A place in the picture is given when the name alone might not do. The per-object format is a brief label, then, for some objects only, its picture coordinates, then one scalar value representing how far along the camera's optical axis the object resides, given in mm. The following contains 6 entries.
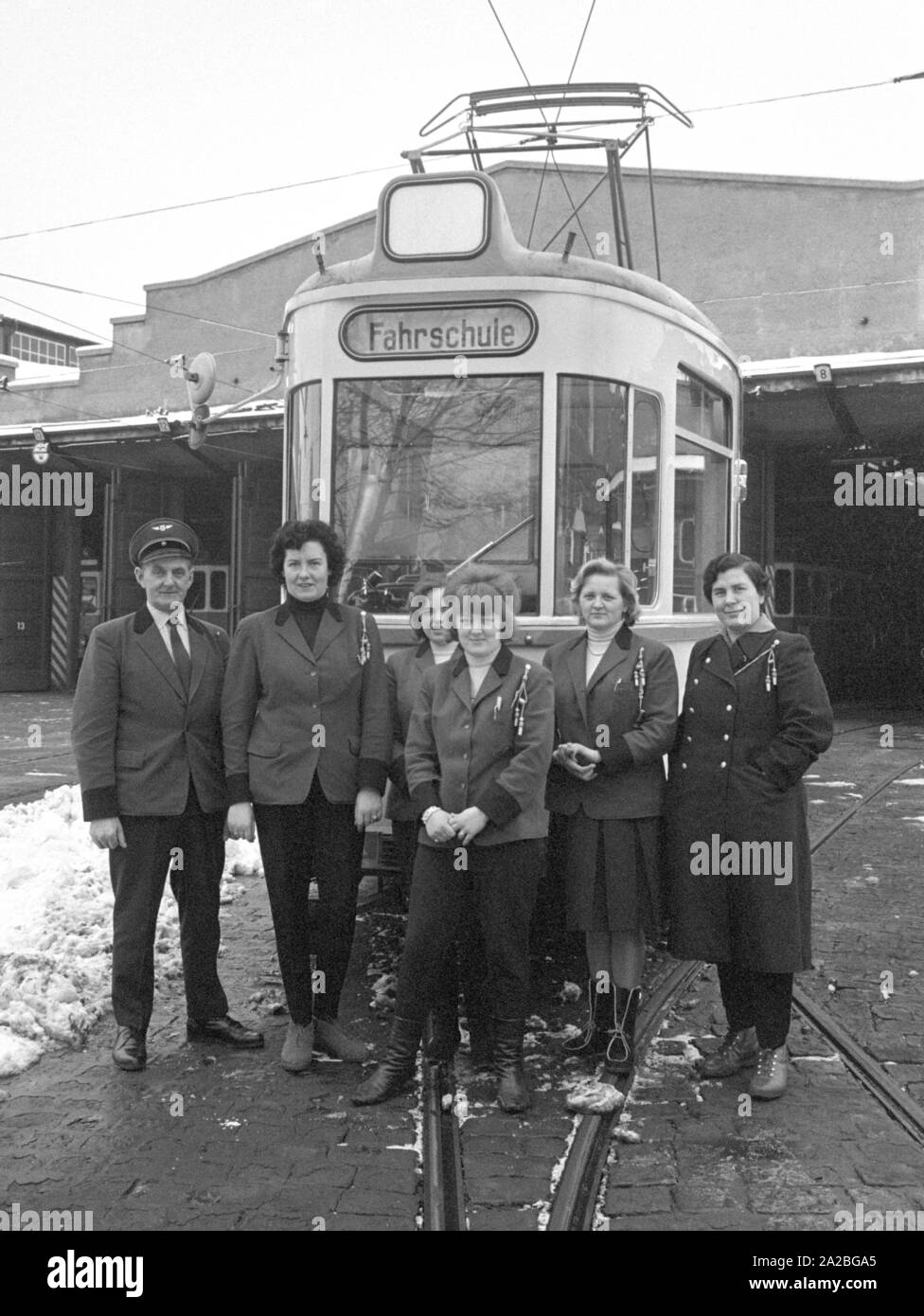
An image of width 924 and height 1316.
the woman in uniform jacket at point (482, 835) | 4121
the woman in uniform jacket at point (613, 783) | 4277
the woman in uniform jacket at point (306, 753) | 4387
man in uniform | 4426
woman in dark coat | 4164
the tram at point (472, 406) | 5438
